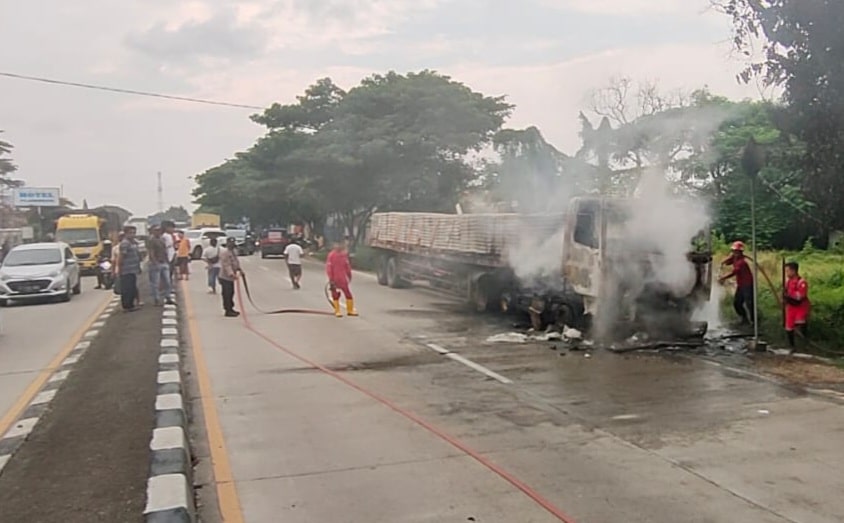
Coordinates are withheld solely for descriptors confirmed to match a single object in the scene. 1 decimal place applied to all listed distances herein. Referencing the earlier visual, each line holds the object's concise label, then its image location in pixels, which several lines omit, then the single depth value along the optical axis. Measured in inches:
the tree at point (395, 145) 1402.6
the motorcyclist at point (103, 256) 1074.7
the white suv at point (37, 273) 873.5
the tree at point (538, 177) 753.0
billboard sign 3203.7
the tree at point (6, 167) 2267.2
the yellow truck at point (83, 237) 1284.9
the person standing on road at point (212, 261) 873.5
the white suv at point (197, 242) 1764.8
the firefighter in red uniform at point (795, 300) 502.9
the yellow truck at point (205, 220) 2803.4
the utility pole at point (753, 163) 485.1
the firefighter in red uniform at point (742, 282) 571.8
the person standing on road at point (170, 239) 810.2
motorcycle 1056.2
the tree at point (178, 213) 6235.2
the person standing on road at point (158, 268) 741.3
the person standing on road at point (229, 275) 707.4
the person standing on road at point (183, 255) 1077.8
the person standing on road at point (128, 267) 713.0
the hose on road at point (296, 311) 731.2
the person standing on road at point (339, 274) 698.2
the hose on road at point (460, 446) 224.7
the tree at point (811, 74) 440.1
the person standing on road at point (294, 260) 957.2
